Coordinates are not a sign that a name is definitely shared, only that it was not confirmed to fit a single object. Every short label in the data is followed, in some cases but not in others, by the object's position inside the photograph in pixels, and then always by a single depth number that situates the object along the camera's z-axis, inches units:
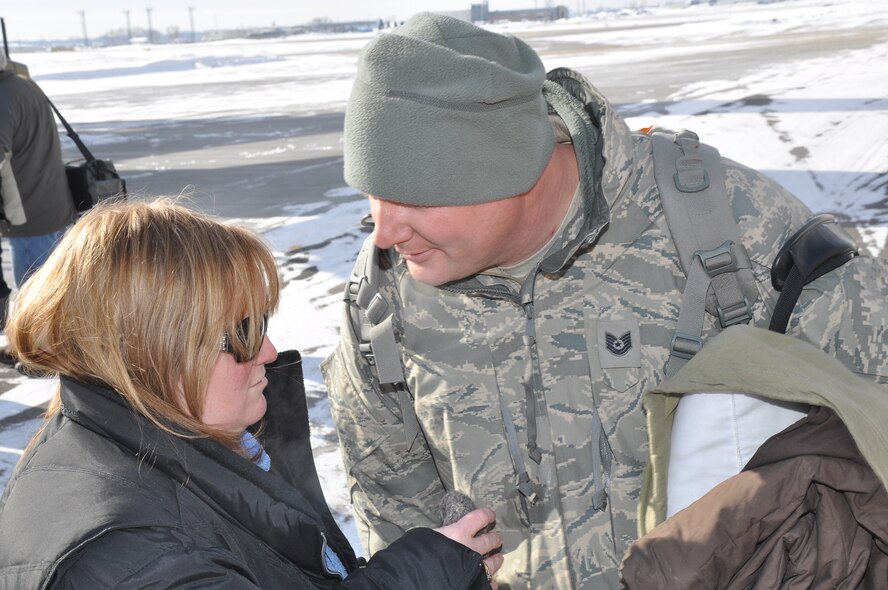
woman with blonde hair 50.6
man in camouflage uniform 70.9
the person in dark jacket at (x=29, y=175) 205.5
